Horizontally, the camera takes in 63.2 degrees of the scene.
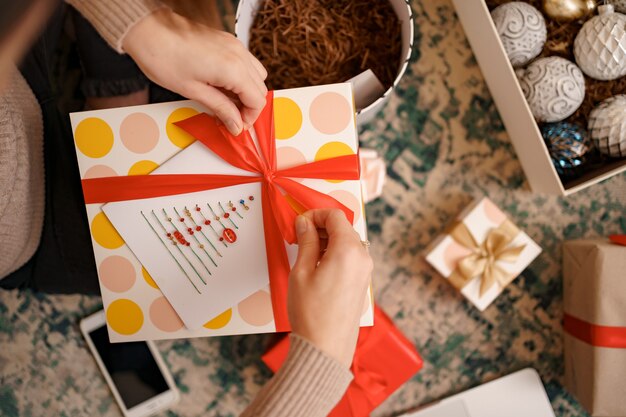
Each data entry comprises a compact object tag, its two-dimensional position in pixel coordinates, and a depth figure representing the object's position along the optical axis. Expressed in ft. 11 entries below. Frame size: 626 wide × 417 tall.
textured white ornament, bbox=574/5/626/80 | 2.52
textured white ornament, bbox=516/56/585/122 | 2.55
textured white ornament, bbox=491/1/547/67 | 2.57
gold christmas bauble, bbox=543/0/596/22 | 2.64
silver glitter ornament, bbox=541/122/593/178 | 2.60
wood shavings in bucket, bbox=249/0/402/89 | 2.58
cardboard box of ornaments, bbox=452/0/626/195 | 2.55
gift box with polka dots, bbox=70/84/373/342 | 2.04
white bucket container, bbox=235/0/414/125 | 2.34
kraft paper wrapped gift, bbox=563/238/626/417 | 2.61
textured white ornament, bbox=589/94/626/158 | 2.54
